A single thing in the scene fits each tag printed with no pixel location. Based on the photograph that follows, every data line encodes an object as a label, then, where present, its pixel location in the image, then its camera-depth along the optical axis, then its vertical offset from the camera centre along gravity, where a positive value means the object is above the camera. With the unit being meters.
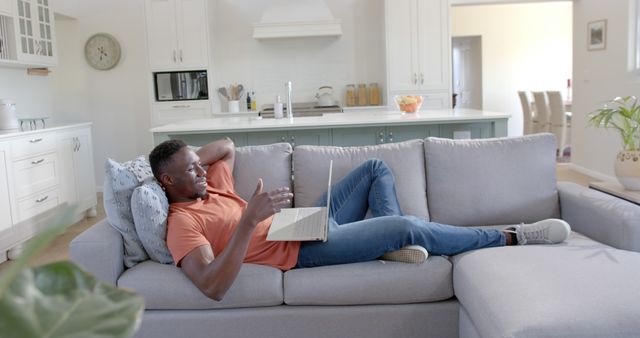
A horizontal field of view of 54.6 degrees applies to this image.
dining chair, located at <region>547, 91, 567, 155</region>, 8.01 -0.40
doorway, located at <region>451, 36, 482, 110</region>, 10.34 +0.29
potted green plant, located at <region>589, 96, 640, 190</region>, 2.91 -0.35
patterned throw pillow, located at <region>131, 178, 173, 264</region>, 2.32 -0.43
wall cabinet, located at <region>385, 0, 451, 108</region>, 6.73 +0.49
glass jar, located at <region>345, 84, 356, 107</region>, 7.20 -0.03
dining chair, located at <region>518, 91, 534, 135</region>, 9.04 -0.38
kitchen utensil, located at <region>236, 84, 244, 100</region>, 7.25 +0.09
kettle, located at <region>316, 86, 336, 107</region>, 7.04 -0.02
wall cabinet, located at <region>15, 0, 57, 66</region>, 5.23 +0.65
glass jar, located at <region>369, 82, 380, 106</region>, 7.17 -0.02
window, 5.66 +0.45
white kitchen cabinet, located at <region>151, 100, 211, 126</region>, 6.84 -0.11
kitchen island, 4.29 -0.25
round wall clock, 7.02 +0.60
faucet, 4.98 -0.06
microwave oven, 6.84 +0.17
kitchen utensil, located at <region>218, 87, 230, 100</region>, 7.14 +0.09
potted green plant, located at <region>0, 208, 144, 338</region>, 0.31 -0.11
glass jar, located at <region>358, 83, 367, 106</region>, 7.19 -0.02
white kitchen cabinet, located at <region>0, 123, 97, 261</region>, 4.38 -0.57
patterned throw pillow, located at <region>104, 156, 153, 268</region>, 2.42 -0.41
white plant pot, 2.91 -0.40
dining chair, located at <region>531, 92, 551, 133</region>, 8.39 -0.34
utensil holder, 6.91 -0.08
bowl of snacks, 4.97 -0.09
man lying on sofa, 2.14 -0.54
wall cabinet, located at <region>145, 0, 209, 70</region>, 6.73 +0.73
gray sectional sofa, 1.89 -0.63
